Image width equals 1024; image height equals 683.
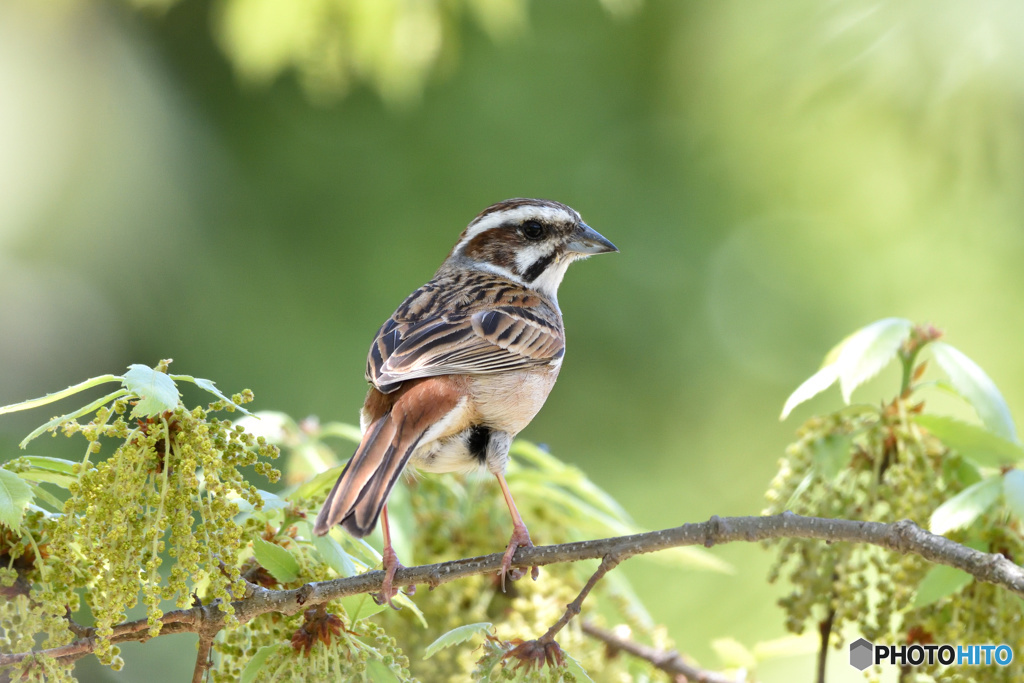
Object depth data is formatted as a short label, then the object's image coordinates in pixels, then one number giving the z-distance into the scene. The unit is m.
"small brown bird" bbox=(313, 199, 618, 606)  4.95
